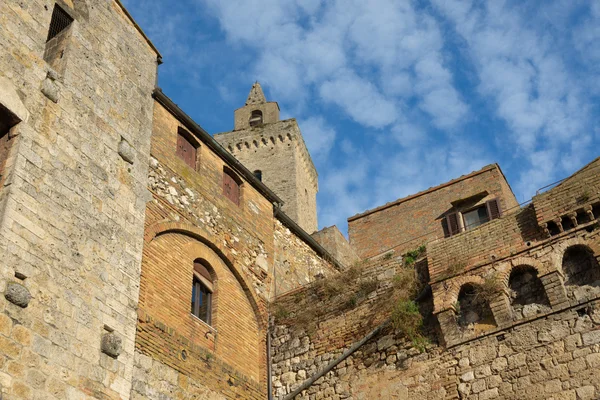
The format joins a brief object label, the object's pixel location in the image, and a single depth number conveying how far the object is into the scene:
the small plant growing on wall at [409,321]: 11.94
